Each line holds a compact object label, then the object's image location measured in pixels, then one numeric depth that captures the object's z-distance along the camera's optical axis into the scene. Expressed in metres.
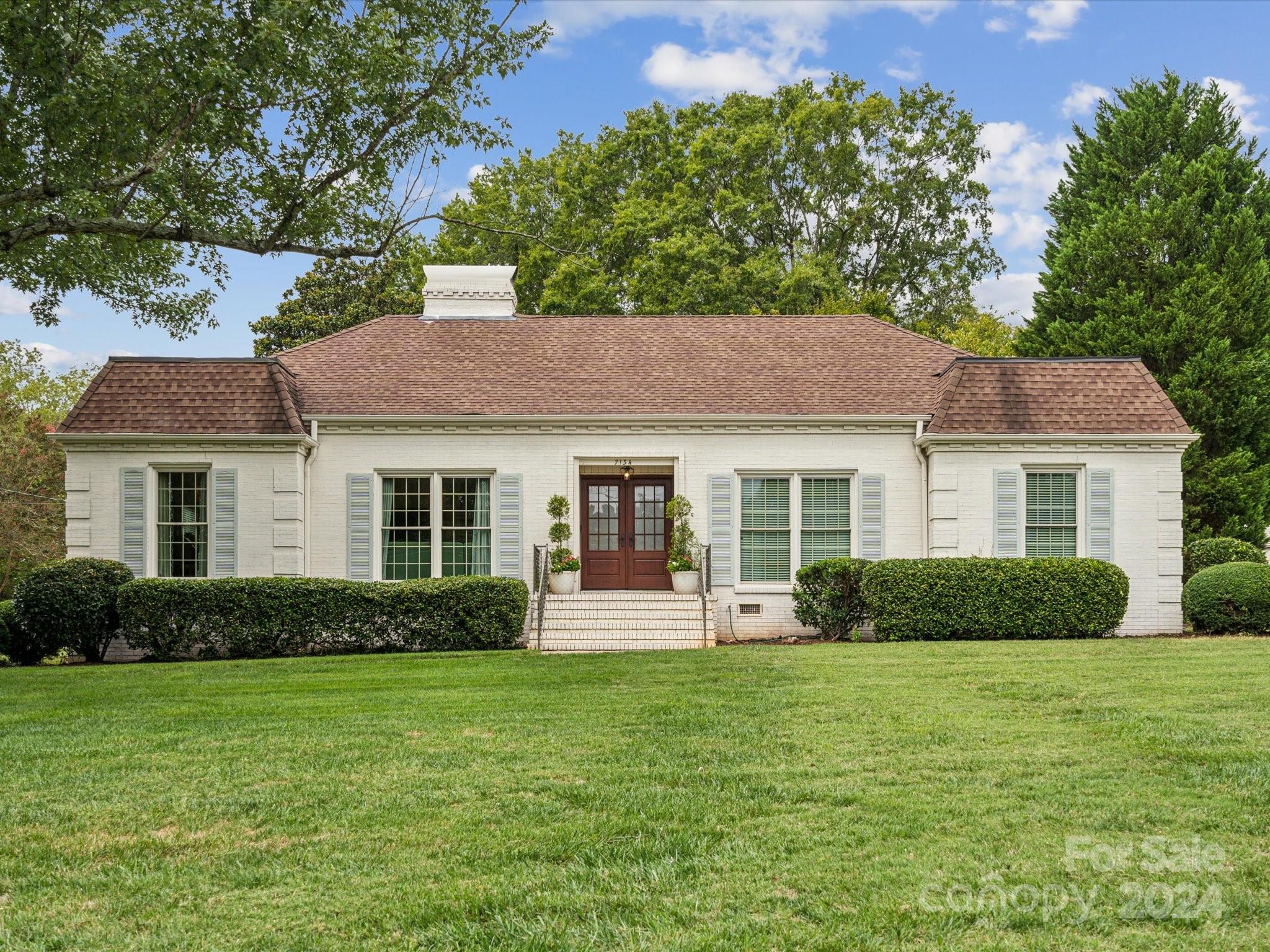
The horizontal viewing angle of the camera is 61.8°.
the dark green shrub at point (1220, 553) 18.55
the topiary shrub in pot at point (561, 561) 17.61
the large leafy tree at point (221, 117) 11.34
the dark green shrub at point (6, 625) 15.36
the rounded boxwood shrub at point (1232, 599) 16.05
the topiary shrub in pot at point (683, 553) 17.59
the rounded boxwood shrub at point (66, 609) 15.15
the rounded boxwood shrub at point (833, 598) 16.73
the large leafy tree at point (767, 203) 32.03
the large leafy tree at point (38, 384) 35.62
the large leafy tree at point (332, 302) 36.00
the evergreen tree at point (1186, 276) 23.27
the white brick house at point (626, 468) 17.22
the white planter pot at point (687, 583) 17.59
